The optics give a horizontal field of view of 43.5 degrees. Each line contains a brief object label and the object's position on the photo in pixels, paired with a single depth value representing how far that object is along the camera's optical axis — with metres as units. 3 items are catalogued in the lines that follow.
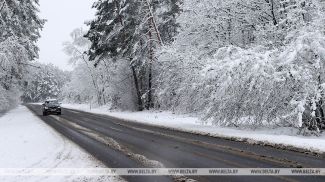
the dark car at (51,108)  41.39
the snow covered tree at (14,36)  30.33
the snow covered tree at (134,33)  36.22
